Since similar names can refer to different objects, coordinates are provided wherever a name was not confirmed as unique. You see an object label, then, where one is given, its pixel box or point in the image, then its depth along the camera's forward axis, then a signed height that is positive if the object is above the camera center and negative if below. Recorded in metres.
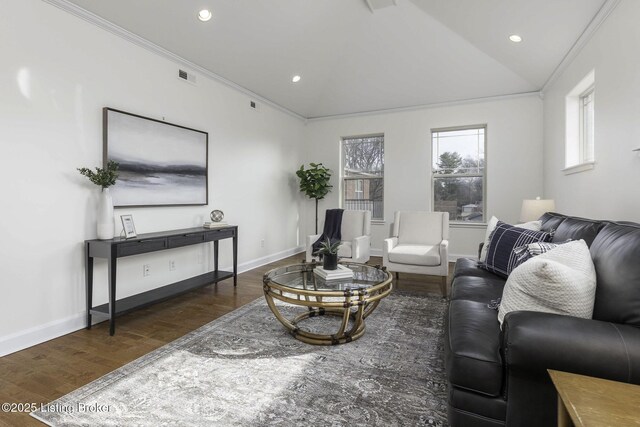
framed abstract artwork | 3.11 +0.55
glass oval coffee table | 2.27 -0.55
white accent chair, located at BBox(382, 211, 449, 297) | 3.65 -0.40
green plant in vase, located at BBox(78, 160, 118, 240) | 2.78 +0.06
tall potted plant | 6.12 +0.61
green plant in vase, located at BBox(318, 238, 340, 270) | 2.76 -0.38
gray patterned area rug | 1.65 -1.01
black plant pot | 2.76 -0.41
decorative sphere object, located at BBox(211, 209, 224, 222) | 4.11 -0.04
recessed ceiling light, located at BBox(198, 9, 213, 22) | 3.35 +2.03
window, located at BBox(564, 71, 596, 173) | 3.72 +1.02
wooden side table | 0.75 -0.47
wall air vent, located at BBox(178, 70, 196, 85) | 3.82 +1.61
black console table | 2.67 -0.37
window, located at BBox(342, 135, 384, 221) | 6.29 +0.77
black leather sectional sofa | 1.11 -0.50
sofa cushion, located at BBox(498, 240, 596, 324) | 1.35 -0.31
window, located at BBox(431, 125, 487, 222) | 5.57 +0.72
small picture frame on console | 2.98 -0.14
